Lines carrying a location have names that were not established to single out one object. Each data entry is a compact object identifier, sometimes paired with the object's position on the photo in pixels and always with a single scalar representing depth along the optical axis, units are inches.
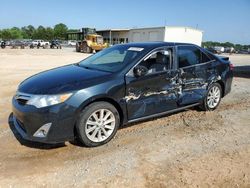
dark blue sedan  106.3
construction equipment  977.2
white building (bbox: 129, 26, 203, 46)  1048.8
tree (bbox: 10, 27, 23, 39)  2889.1
